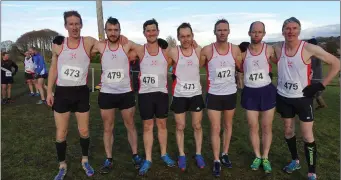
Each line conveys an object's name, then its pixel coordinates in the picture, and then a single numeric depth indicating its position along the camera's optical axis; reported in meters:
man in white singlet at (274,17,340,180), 4.06
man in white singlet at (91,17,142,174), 4.21
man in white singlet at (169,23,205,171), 4.26
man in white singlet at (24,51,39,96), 10.30
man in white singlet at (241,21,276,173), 4.24
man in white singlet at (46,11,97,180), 4.13
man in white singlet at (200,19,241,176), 4.26
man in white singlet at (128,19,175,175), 4.25
